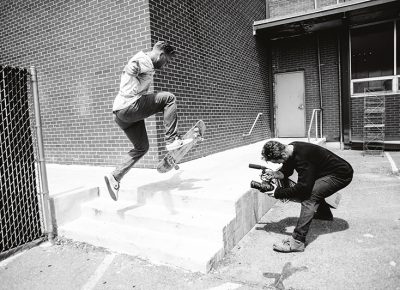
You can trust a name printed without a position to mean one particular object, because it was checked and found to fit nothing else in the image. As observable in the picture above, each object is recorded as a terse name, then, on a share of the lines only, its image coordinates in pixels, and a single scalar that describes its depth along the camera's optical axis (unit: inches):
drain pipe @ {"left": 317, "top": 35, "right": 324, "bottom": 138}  460.8
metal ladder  407.2
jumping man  139.4
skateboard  154.1
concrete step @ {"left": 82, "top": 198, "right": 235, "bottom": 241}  134.0
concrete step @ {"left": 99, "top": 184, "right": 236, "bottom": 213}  144.9
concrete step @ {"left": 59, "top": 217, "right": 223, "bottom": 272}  121.0
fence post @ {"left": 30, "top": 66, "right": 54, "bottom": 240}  145.3
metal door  485.4
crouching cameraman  133.3
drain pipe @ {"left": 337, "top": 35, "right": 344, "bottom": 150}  440.5
